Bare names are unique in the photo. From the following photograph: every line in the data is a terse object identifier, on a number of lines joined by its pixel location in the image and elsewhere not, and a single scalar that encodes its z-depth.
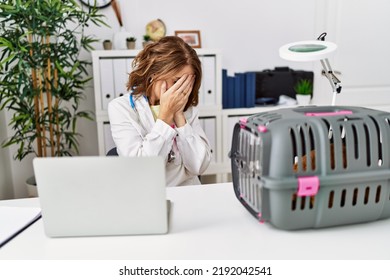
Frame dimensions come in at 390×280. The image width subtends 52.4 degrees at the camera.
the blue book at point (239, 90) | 2.73
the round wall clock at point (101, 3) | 2.69
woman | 1.48
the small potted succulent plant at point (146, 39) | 2.65
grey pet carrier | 0.77
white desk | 0.76
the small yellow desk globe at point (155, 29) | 2.75
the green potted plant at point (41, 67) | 2.18
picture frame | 2.82
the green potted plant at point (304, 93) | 2.79
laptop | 0.79
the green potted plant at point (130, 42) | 2.56
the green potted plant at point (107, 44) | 2.60
